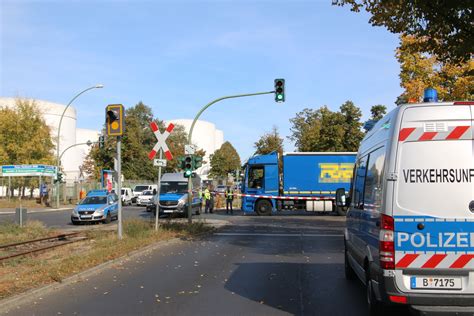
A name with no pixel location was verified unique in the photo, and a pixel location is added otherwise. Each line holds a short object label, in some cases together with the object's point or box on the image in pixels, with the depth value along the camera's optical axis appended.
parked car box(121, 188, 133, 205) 46.44
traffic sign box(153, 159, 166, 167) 16.06
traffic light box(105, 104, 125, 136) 13.98
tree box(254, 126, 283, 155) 67.52
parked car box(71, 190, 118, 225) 23.73
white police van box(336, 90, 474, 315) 4.92
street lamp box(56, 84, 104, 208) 35.91
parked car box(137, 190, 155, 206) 41.92
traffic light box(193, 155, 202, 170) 19.77
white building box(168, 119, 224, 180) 131.38
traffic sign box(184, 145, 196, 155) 19.61
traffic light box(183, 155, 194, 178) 19.36
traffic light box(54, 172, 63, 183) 37.58
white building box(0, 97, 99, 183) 81.31
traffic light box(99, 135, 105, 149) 41.06
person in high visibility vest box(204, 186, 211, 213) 32.47
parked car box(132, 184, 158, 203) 49.47
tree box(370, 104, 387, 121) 49.12
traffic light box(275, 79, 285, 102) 21.83
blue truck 29.77
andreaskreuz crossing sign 15.74
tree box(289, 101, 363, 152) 47.91
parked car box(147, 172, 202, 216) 27.53
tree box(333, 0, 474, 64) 10.87
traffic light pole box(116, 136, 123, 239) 13.86
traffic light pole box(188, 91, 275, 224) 19.14
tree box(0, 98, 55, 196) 48.59
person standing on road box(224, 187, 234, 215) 31.71
